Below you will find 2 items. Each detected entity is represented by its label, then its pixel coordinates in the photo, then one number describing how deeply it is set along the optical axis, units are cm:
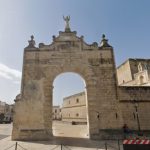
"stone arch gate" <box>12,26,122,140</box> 1243
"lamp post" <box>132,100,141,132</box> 1319
